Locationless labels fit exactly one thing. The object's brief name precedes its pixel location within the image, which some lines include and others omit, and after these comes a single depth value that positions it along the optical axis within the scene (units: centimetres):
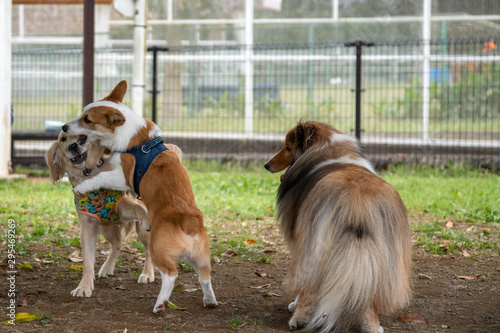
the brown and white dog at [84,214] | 739
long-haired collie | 566
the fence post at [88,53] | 1077
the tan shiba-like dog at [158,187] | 640
